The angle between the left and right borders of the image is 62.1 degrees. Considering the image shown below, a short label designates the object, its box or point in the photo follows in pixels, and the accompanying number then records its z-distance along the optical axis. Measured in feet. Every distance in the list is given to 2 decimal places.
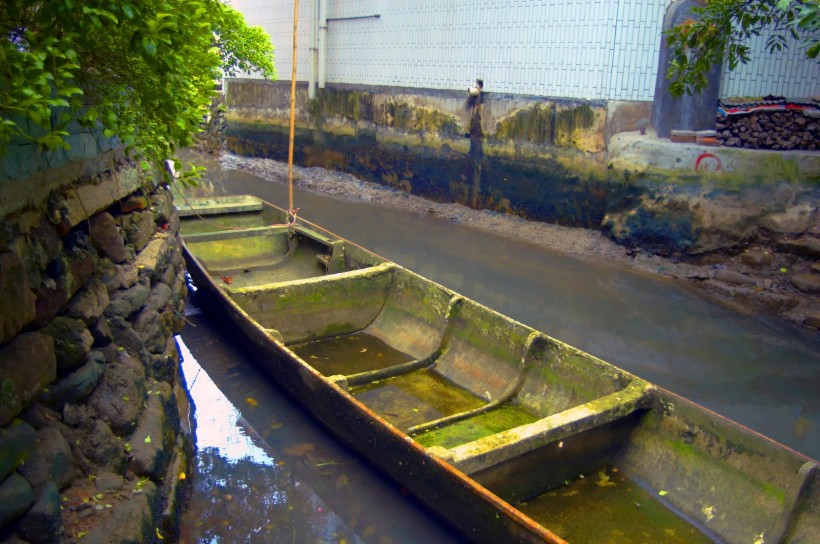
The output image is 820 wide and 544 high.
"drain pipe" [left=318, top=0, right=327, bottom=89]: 45.19
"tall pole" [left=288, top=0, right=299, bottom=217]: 27.59
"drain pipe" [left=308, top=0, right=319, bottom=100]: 45.78
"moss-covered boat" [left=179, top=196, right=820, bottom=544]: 11.84
